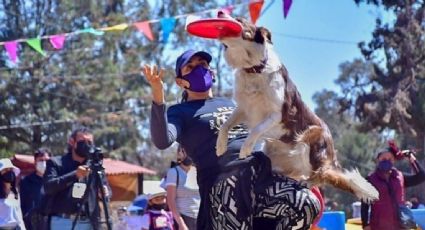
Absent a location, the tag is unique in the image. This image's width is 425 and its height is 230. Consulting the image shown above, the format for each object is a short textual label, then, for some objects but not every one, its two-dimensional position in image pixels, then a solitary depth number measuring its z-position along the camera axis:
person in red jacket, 14.42
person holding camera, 12.18
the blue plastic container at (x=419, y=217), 16.78
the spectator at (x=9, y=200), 15.00
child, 14.35
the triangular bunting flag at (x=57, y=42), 29.47
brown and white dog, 6.90
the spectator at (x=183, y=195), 13.05
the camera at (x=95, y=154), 12.45
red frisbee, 6.84
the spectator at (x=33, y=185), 16.78
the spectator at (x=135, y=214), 15.89
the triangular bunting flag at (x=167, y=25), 25.06
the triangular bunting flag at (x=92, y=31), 24.59
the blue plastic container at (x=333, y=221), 14.17
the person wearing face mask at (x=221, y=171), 7.10
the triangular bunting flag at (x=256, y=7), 20.25
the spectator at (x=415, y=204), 26.55
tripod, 12.36
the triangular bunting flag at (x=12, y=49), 28.70
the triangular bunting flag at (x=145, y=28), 26.16
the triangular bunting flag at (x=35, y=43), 26.56
